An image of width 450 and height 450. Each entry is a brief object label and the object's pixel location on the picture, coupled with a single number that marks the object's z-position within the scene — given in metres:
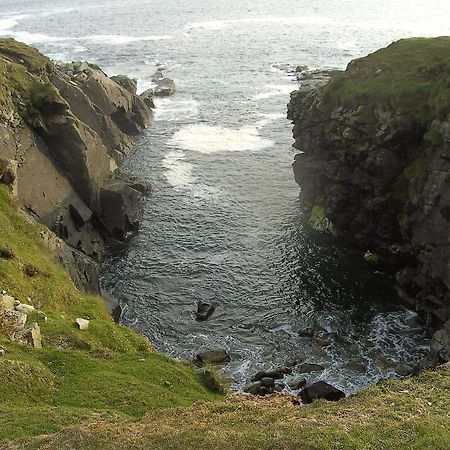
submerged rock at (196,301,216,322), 57.00
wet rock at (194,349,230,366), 50.59
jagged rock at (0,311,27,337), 31.36
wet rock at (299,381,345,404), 44.34
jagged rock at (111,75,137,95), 120.19
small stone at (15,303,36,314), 35.34
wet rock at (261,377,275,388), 47.06
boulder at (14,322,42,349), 31.33
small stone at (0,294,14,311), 32.78
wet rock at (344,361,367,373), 49.56
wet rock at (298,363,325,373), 49.47
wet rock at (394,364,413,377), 48.75
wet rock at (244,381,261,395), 46.10
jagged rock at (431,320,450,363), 47.18
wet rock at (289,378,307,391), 47.28
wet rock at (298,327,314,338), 54.53
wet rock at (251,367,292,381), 48.22
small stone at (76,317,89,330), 36.64
